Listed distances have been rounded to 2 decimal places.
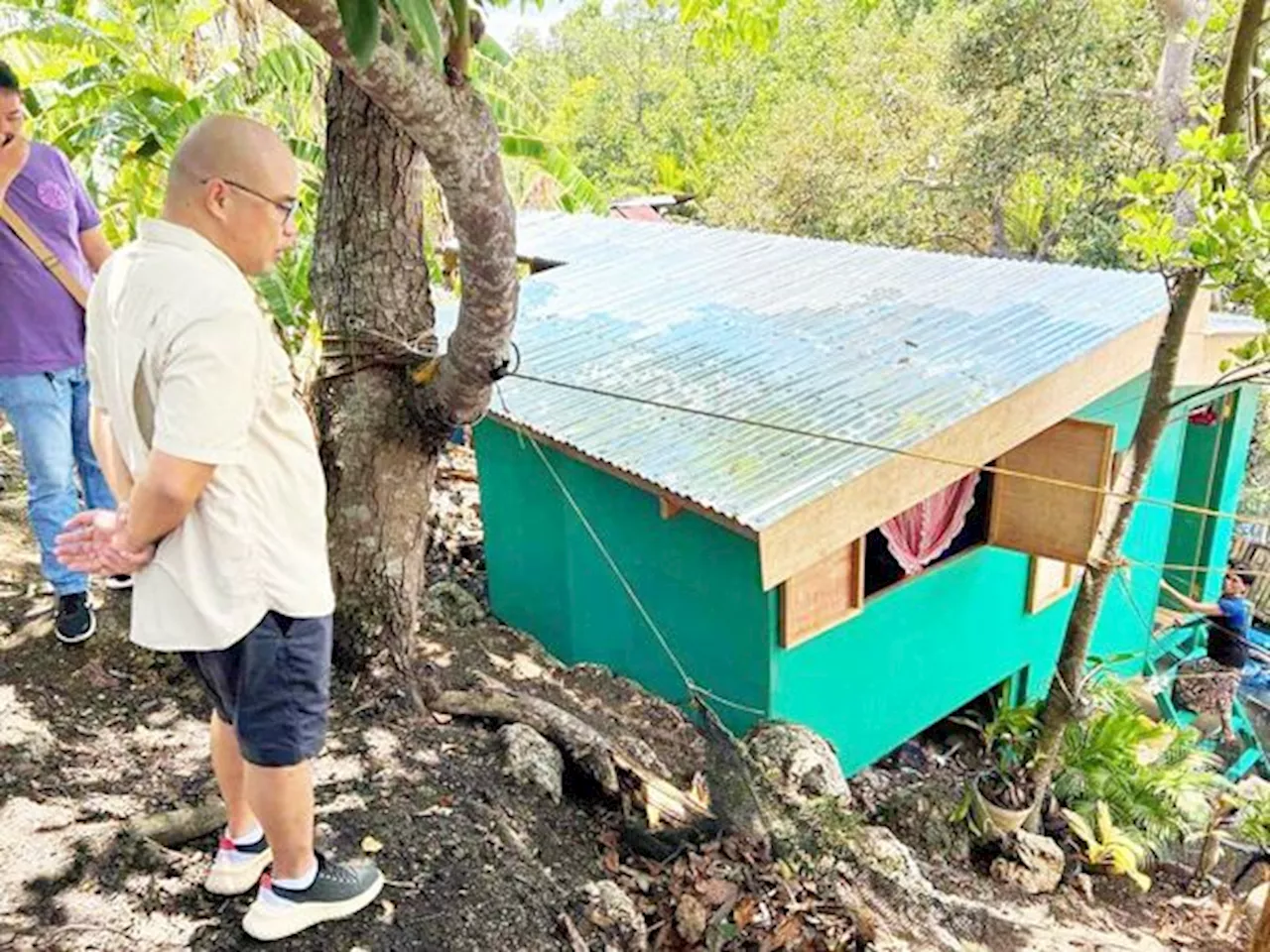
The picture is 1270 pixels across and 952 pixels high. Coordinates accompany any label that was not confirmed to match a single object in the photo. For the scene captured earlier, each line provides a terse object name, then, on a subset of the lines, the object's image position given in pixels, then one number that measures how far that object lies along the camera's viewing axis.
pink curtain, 7.28
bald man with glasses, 1.92
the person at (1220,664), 10.47
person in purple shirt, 3.38
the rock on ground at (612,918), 3.19
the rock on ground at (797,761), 5.41
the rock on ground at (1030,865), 6.53
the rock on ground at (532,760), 3.77
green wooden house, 5.68
